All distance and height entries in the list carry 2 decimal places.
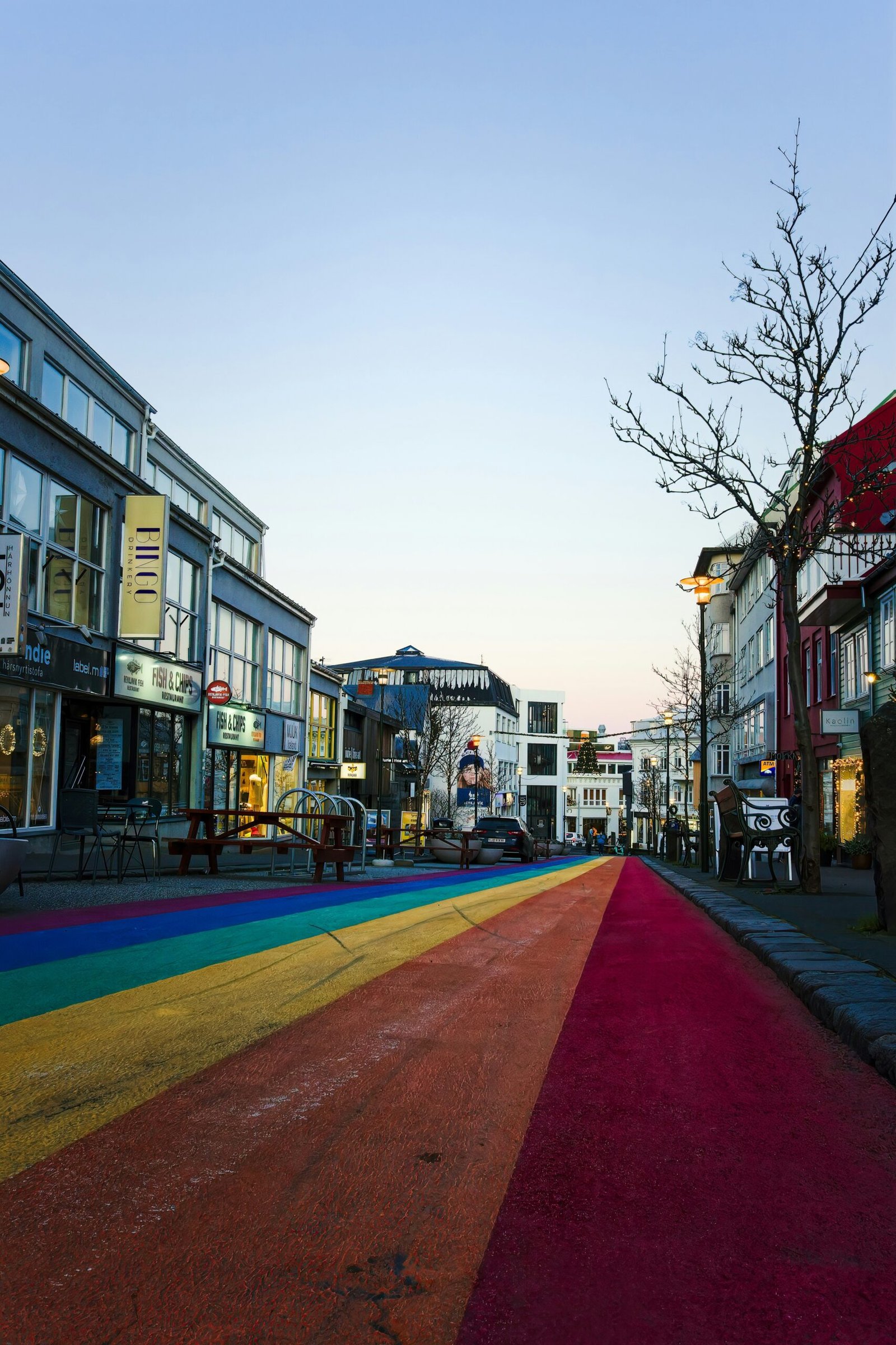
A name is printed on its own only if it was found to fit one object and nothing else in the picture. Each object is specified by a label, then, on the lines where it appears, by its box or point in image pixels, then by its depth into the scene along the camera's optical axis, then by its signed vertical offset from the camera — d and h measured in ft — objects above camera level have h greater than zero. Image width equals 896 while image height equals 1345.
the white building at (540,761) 420.36 +14.49
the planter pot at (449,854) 90.43 -5.24
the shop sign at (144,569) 69.92 +14.66
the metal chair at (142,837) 44.51 -1.89
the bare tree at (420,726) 185.88 +12.70
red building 94.73 +18.71
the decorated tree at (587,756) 261.65 +10.33
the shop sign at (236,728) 91.50 +5.84
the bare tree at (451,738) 227.14 +13.77
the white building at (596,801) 513.45 -1.07
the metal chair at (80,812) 42.19 -0.88
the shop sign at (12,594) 47.57 +8.70
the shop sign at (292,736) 115.24 +6.29
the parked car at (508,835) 111.34 -4.00
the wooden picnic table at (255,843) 47.62 -2.24
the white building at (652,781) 222.48 +4.86
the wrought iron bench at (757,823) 48.16 -1.03
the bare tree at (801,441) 47.19 +16.47
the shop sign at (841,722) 93.86 +7.16
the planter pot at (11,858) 29.89 -1.96
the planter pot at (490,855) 95.31 -5.29
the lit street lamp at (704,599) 73.92 +13.97
